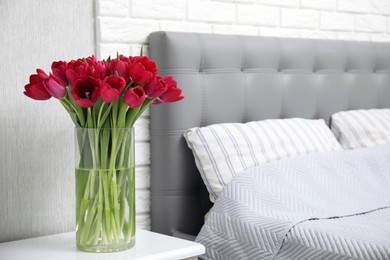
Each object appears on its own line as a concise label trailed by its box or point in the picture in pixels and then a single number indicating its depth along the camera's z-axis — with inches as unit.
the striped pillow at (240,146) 87.8
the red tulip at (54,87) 70.1
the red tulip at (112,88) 69.0
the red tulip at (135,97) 70.2
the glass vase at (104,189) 72.4
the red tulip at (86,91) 69.8
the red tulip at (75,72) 70.5
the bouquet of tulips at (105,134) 71.1
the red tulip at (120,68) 71.6
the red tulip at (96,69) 71.1
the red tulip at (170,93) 73.6
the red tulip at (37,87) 71.8
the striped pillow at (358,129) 102.8
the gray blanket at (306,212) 74.0
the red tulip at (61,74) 71.3
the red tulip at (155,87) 72.1
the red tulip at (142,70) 71.1
